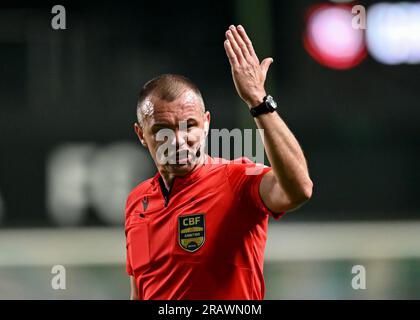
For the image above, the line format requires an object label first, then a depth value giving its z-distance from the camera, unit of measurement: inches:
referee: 222.1
